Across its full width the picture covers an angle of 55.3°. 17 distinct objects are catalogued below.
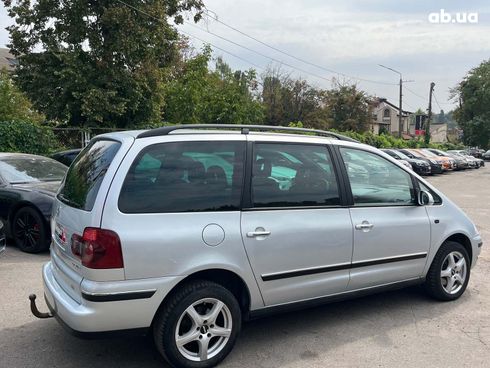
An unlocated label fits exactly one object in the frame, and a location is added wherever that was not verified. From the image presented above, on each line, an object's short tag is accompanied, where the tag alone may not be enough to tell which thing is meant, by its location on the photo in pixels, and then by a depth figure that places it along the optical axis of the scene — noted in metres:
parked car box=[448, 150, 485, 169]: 35.88
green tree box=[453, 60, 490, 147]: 61.56
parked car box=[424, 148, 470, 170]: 33.25
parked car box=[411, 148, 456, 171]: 29.95
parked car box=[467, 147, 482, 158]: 55.74
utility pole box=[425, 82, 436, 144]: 48.47
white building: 89.06
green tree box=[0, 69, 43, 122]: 29.81
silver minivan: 3.08
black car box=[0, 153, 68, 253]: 6.41
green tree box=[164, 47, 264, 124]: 27.03
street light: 44.63
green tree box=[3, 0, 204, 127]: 20.09
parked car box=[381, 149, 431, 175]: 26.86
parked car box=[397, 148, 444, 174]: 28.17
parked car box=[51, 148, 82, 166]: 12.28
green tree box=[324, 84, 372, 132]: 56.81
